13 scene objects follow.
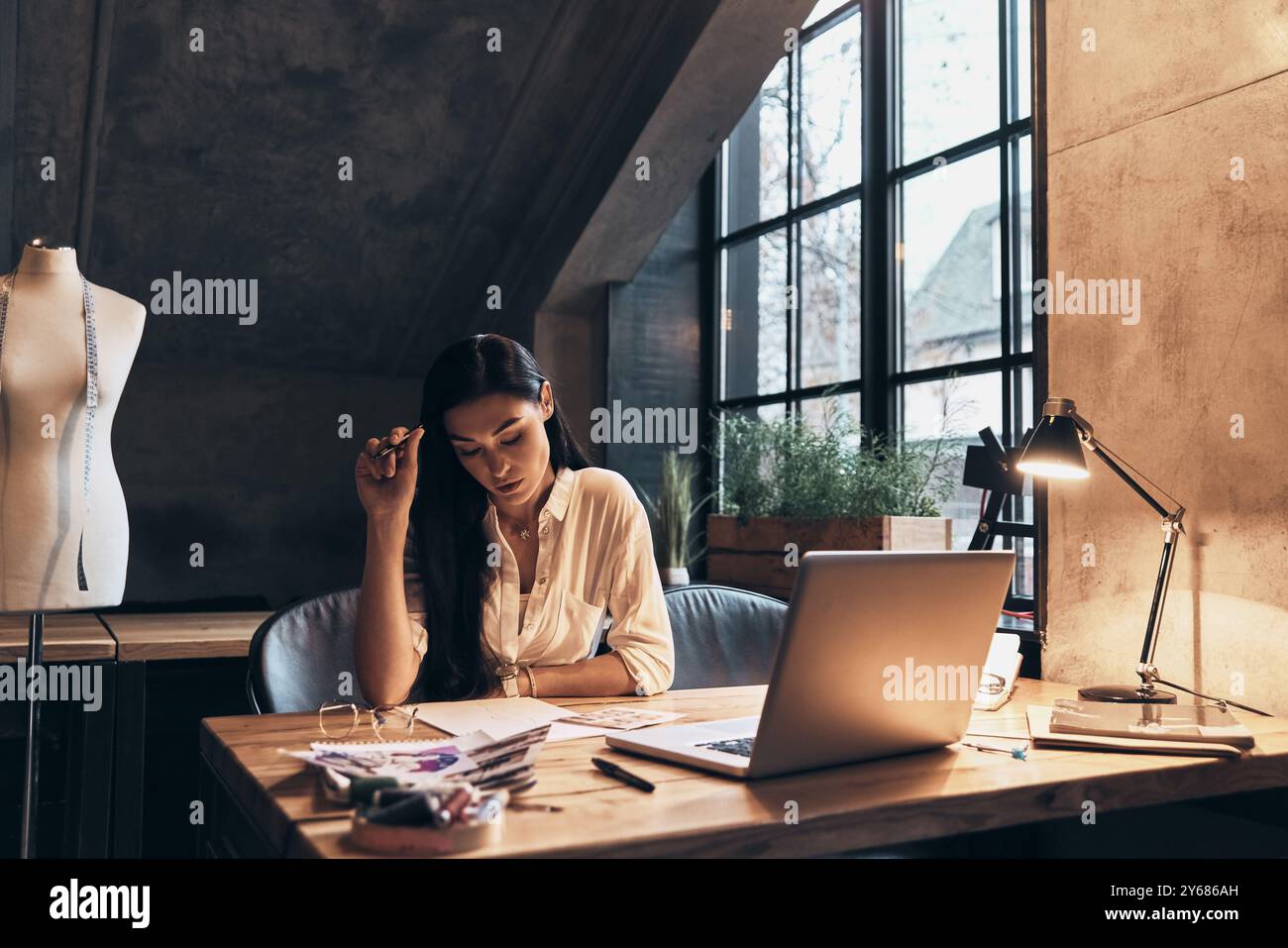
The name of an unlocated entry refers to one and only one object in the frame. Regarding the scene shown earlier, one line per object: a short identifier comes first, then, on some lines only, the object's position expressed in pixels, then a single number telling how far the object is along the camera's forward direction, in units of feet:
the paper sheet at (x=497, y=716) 5.06
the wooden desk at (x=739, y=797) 3.46
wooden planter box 10.48
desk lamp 6.36
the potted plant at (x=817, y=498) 10.77
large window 11.18
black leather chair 6.91
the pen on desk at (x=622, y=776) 3.96
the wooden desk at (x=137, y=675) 9.27
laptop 4.00
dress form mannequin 7.67
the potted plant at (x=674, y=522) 14.58
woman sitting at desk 6.40
